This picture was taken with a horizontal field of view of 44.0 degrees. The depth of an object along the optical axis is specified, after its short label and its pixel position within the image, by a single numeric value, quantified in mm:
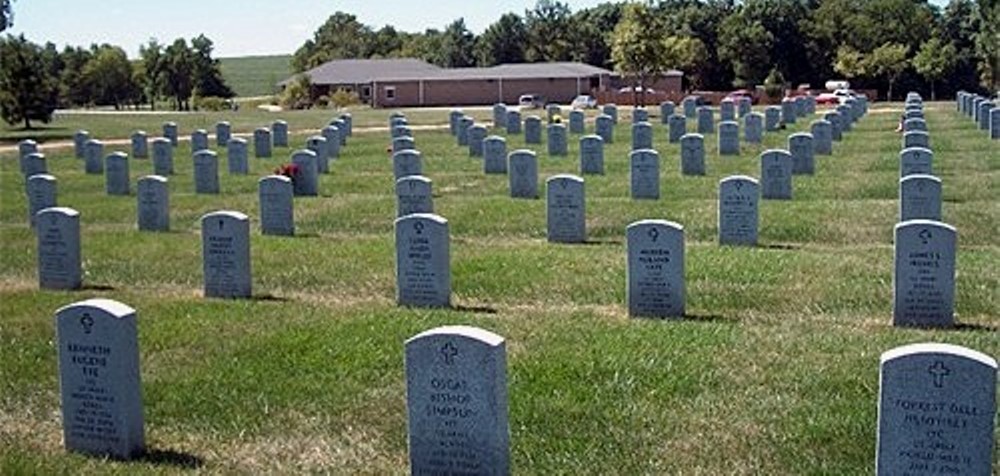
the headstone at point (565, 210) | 17516
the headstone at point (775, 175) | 21328
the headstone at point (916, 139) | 26812
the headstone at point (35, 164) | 27703
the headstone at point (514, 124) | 42500
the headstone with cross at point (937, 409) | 6688
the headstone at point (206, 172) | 25578
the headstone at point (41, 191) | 20078
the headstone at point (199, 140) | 33969
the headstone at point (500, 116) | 47338
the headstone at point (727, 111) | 43812
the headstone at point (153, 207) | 19641
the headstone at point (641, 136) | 31016
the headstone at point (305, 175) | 24922
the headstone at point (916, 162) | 21438
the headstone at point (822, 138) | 31172
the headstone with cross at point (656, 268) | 12445
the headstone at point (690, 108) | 50969
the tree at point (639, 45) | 70188
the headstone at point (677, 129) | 36781
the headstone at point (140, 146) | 36469
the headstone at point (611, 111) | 46828
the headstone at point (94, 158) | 31750
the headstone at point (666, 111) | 47822
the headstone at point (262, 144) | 35844
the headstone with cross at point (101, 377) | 8312
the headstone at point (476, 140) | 33625
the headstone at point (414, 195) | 17812
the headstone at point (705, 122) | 40312
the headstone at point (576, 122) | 42062
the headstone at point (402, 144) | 31047
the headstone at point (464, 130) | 38562
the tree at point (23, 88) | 48281
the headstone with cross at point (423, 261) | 12820
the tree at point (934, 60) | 79000
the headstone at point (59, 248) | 14492
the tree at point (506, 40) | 107250
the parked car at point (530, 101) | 77944
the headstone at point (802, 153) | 26031
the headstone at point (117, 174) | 25969
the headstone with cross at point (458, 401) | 7426
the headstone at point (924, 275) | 11484
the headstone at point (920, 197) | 16328
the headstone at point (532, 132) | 37719
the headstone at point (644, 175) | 21953
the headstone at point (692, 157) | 26594
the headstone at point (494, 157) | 28438
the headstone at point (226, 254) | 13859
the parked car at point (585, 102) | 70731
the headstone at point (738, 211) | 16391
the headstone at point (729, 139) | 31734
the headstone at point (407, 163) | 24469
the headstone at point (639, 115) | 39344
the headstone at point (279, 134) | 39906
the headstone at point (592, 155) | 27188
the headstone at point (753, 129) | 35188
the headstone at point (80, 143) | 36656
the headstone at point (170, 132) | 40438
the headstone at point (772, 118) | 41566
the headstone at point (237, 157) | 29672
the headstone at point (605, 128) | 37219
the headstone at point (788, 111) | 46188
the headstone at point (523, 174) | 22969
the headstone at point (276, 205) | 18844
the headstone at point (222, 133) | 39375
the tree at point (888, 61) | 80438
